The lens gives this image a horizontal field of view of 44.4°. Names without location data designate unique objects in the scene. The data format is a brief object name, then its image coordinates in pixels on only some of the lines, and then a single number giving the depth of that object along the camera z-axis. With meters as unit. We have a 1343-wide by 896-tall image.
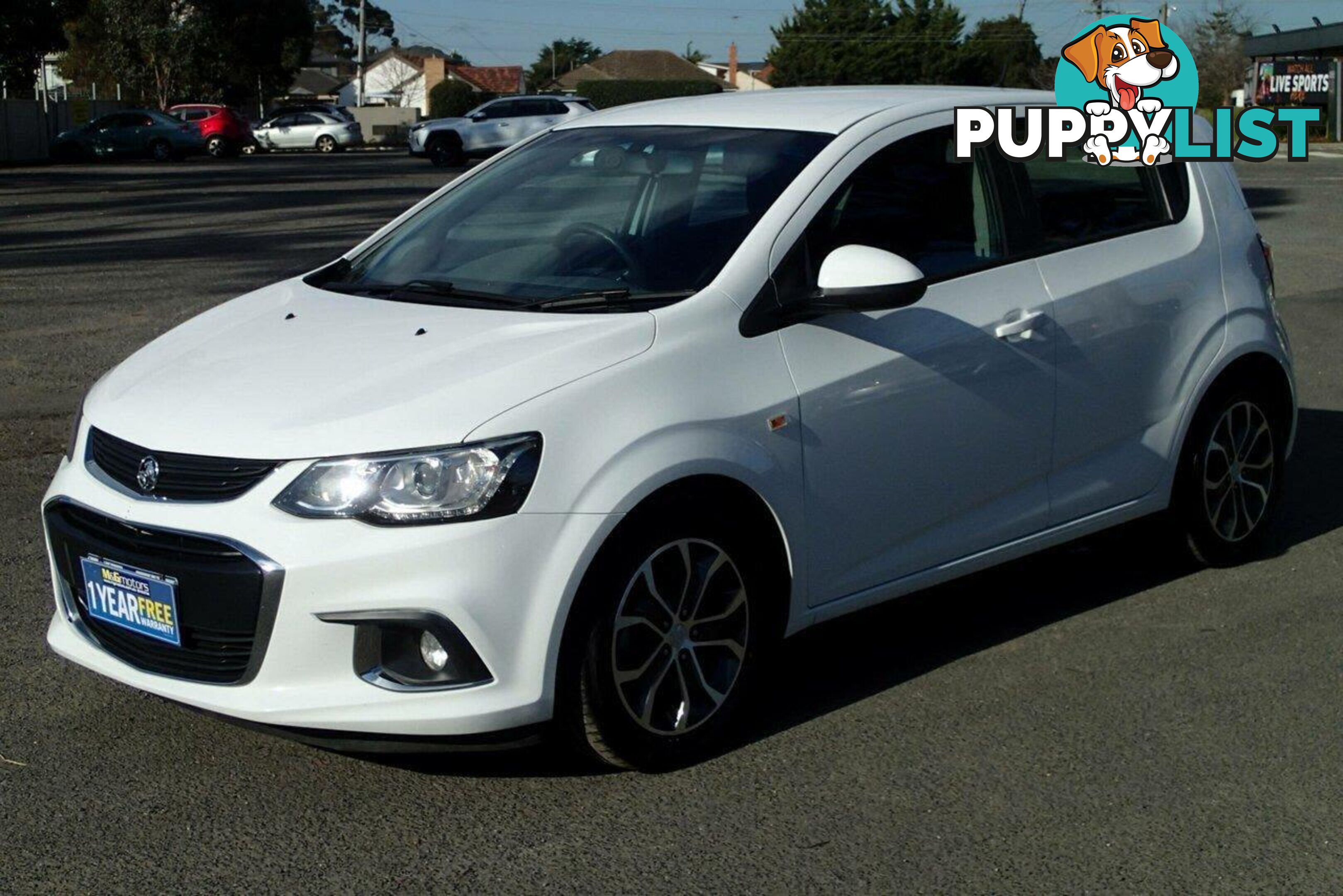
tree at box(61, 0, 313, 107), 63.06
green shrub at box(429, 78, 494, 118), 78.31
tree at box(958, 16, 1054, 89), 90.94
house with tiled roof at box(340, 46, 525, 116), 116.69
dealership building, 60.78
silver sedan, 52.88
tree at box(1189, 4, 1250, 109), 74.94
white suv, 38.31
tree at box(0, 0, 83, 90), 37.16
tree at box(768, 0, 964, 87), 90.81
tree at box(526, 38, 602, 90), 157.75
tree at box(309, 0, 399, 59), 116.62
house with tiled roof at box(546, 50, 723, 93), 123.50
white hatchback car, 3.83
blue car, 42.62
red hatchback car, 44.94
